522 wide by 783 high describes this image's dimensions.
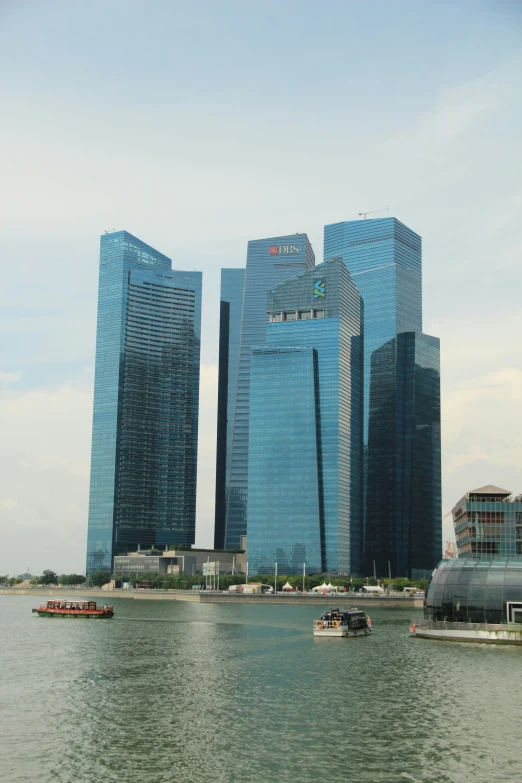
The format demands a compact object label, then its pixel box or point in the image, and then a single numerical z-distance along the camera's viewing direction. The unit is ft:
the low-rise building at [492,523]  586.70
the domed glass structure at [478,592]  457.27
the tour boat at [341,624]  514.68
